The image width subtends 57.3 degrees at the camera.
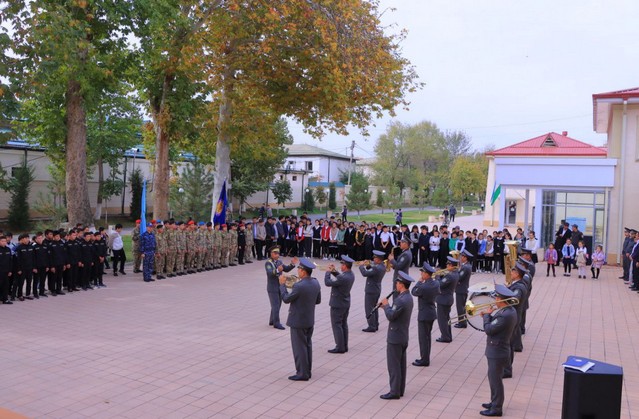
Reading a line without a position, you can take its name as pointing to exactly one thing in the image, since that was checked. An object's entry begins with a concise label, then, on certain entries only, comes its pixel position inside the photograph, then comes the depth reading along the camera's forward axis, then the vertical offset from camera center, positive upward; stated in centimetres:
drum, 782 -127
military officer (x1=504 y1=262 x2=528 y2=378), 895 -118
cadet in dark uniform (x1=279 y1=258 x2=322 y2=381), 843 -167
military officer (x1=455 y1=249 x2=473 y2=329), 1204 -156
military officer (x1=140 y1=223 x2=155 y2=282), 1645 -143
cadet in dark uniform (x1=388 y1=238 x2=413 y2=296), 1257 -114
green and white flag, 2746 +103
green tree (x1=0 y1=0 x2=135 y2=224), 1218 +336
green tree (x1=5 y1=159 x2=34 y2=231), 2962 -11
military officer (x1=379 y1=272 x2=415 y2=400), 778 -179
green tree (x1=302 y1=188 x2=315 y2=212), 5428 +46
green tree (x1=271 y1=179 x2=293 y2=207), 4822 +129
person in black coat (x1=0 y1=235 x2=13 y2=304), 1247 -151
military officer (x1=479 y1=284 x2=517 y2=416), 725 -168
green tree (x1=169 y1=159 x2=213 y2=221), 3028 +32
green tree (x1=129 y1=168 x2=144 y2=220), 3853 +39
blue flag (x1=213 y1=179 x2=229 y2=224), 2180 -23
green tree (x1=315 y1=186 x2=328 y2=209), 5579 +116
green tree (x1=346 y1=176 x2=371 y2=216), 4725 +100
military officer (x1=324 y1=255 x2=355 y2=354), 1008 -169
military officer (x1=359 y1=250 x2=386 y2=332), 1149 -154
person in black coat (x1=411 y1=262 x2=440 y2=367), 944 -161
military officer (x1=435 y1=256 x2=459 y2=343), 1073 -162
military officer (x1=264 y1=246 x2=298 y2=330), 1109 -152
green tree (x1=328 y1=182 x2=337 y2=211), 5823 +95
